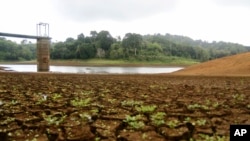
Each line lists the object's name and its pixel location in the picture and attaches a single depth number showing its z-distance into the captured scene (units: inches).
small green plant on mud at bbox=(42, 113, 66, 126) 105.3
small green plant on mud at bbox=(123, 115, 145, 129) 100.6
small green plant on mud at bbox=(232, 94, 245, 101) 160.1
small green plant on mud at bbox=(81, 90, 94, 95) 191.6
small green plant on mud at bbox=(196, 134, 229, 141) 83.8
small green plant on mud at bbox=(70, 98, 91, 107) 143.0
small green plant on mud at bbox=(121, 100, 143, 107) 145.2
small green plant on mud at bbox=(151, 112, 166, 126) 104.9
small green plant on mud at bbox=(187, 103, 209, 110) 133.8
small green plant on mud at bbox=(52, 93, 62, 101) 166.4
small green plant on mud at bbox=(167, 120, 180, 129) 100.2
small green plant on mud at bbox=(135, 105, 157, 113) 126.4
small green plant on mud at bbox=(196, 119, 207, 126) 102.7
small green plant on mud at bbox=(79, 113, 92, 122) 111.8
